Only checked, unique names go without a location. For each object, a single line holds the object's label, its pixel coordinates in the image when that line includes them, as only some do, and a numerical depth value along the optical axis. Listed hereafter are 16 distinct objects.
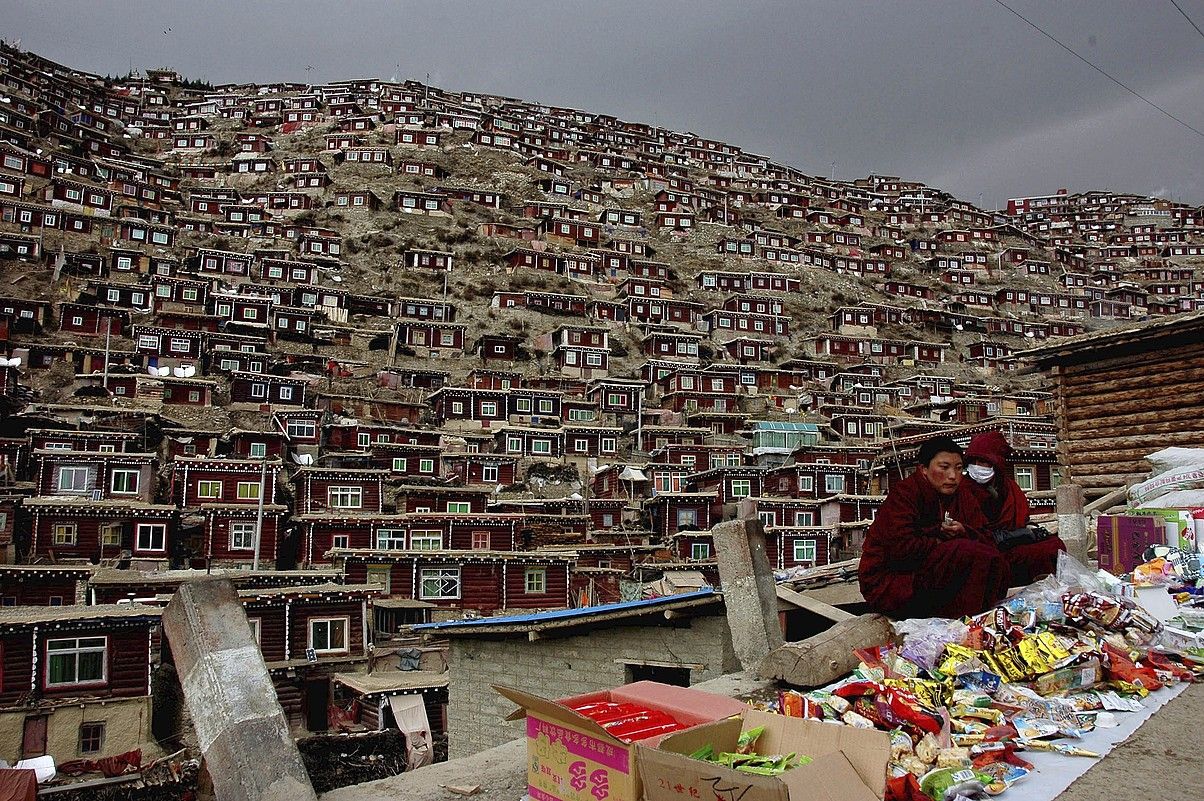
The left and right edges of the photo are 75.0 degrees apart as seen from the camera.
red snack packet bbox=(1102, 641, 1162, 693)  5.31
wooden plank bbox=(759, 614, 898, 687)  6.02
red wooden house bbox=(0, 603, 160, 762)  18.89
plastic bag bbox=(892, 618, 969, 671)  5.47
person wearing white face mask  7.60
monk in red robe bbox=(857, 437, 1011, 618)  6.78
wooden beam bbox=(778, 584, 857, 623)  8.64
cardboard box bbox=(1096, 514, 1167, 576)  8.26
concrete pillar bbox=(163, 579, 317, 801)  3.90
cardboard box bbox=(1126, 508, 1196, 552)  7.79
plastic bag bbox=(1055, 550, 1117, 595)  6.74
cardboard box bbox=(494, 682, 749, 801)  3.12
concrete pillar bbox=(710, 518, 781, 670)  7.24
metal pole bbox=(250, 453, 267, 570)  31.43
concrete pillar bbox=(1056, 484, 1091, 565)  9.98
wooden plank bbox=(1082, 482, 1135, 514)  13.10
